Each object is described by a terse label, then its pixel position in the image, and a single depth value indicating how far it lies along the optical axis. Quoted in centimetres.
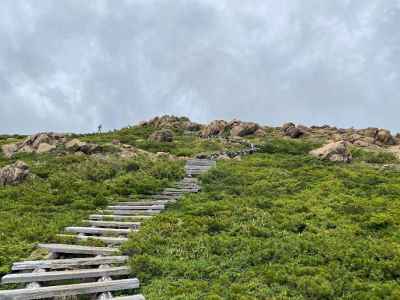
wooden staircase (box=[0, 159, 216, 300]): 1048
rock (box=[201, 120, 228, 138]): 4852
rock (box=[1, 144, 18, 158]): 3531
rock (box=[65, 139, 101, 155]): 3285
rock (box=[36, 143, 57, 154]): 3428
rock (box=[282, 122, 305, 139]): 4650
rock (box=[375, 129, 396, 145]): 4331
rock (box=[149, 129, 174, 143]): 4178
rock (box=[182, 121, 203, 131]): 5388
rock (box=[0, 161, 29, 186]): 2353
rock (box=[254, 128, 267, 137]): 4756
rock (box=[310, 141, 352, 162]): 3206
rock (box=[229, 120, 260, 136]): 4793
